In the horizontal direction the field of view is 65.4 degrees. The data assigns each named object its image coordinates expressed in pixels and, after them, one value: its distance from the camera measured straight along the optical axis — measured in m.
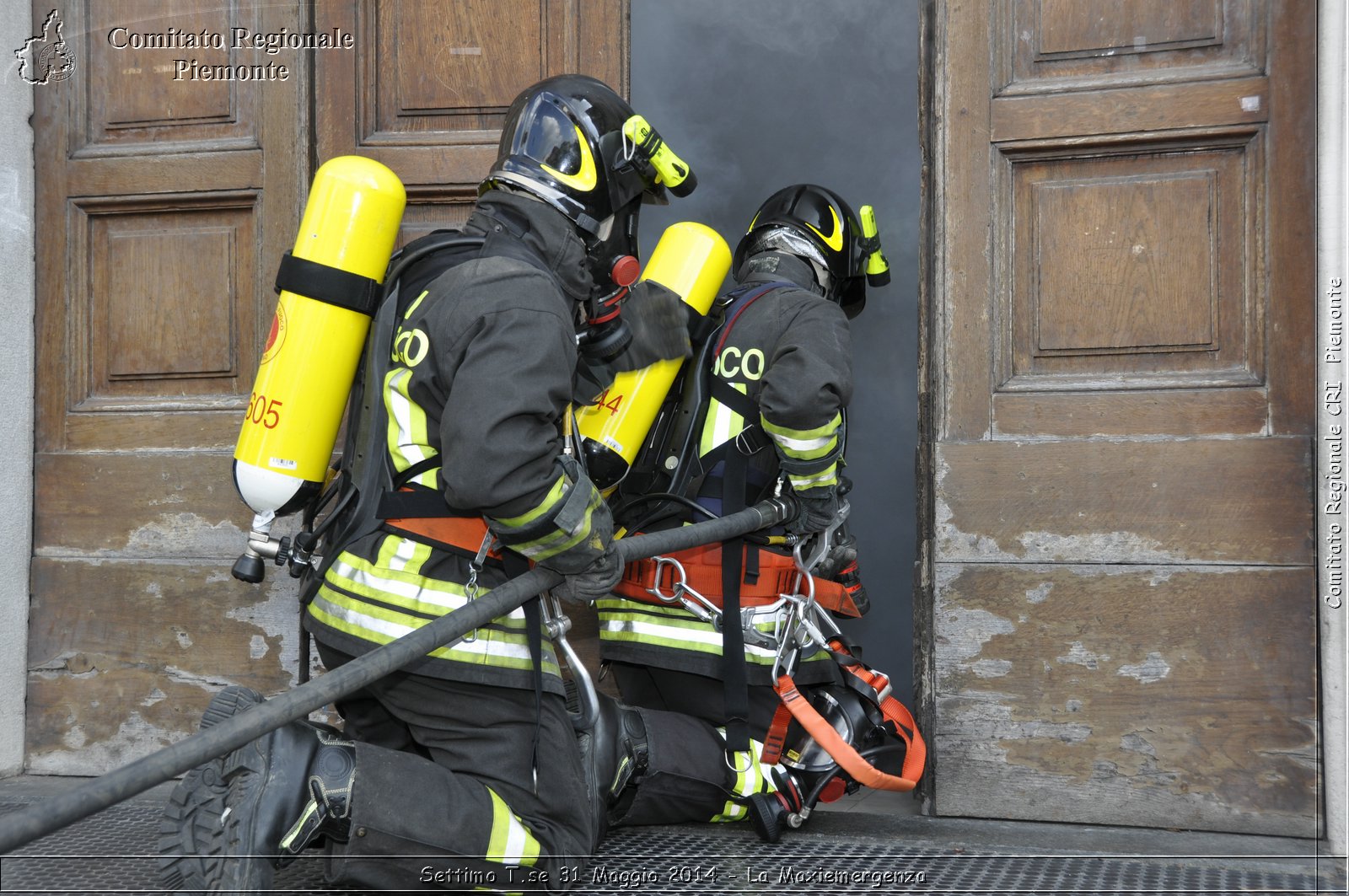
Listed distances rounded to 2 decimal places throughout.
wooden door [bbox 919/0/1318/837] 2.79
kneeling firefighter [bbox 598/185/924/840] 2.83
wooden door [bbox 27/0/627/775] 3.35
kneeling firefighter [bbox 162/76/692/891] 2.09
